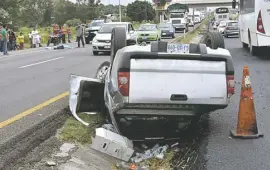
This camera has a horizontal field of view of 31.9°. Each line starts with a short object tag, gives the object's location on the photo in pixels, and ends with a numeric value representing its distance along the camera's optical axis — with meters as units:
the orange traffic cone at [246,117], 6.60
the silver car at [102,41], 22.92
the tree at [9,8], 47.55
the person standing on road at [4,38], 26.61
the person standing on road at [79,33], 31.63
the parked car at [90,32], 37.28
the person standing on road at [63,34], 37.65
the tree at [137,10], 98.62
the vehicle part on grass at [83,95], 7.51
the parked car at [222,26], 45.51
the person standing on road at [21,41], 32.94
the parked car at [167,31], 44.34
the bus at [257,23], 17.03
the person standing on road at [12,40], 30.79
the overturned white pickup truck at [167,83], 5.85
